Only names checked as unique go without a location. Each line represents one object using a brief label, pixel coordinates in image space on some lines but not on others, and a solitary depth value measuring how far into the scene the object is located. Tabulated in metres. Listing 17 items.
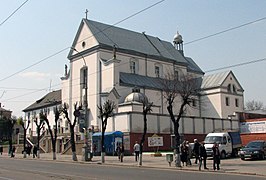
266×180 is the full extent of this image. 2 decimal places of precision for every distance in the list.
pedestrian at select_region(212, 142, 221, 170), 24.09
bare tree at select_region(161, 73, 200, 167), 53.28
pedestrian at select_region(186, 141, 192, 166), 28.42
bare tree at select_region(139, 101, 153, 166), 30.34
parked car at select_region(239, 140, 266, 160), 31.88
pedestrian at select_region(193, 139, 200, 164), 26.58
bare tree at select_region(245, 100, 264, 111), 122.60
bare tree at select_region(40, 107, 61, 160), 46.05
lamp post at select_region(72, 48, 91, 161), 37.69
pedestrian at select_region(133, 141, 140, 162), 34.28
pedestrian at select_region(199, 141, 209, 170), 25.22
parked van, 35.84
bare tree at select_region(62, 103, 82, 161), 38.91
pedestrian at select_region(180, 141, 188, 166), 28.28
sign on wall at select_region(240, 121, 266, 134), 52.69
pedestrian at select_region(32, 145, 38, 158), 48.46
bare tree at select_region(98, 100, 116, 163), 38.03
